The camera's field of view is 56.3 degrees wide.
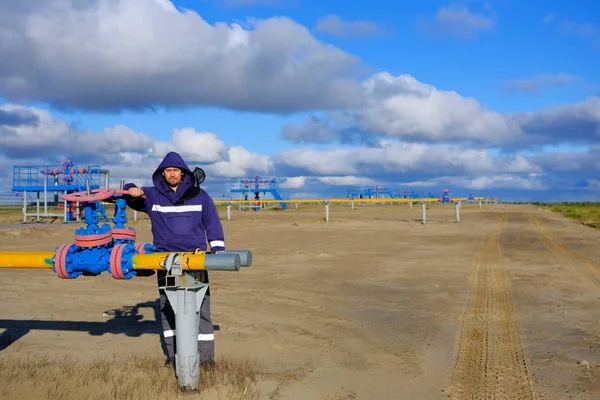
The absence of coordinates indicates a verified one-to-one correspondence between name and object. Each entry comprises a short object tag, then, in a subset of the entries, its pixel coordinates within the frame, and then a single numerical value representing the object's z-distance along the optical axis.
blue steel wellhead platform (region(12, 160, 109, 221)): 35.62
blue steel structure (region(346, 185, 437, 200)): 87.93
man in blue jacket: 5.04
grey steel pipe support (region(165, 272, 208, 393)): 4.26
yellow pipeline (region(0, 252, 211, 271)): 4.21
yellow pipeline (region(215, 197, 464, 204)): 35.86
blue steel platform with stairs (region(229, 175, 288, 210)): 60.91
